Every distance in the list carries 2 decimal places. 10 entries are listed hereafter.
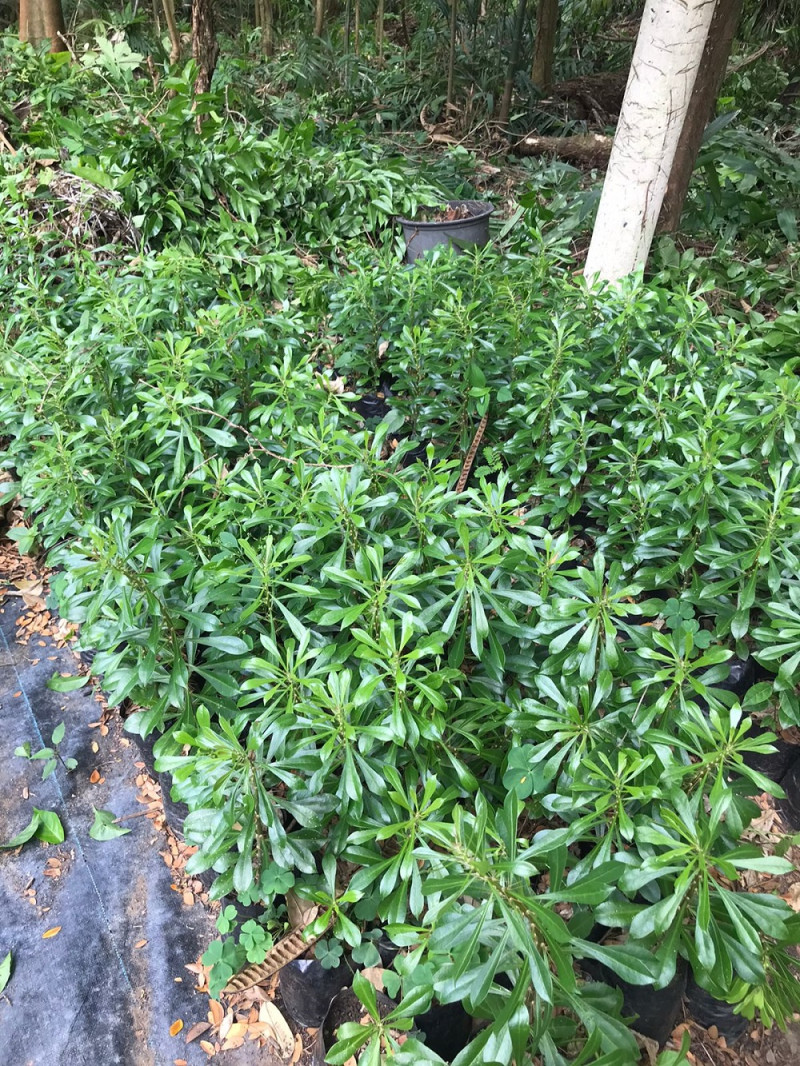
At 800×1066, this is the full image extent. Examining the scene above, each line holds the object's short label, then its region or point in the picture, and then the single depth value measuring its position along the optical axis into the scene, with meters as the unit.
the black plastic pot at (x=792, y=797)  2.07
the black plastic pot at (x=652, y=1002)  1.47
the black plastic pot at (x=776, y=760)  2.05
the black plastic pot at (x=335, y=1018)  1.53
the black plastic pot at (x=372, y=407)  2.98
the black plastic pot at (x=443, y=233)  4.04
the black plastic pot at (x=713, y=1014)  1.59
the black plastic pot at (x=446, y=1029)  1.45
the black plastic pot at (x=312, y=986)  1.54
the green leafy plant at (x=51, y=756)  2.35
